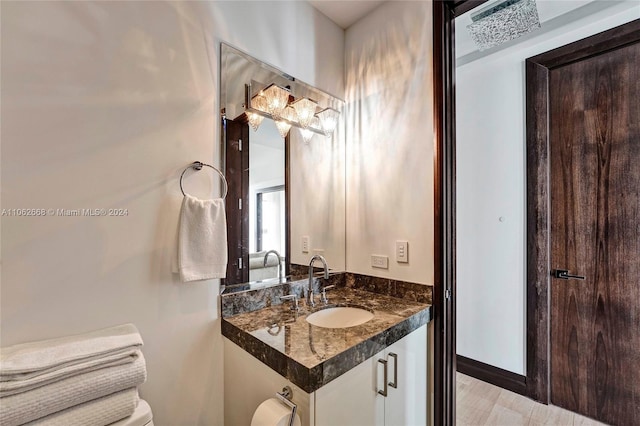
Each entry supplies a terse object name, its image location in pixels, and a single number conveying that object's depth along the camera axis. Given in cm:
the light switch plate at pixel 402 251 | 166
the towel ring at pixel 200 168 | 122
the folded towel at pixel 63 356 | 73
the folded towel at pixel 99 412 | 78
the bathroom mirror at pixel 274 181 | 140
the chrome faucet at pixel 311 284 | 156
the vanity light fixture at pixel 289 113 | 150
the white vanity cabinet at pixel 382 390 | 97
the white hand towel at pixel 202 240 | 115
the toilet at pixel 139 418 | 88
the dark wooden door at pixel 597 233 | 173
